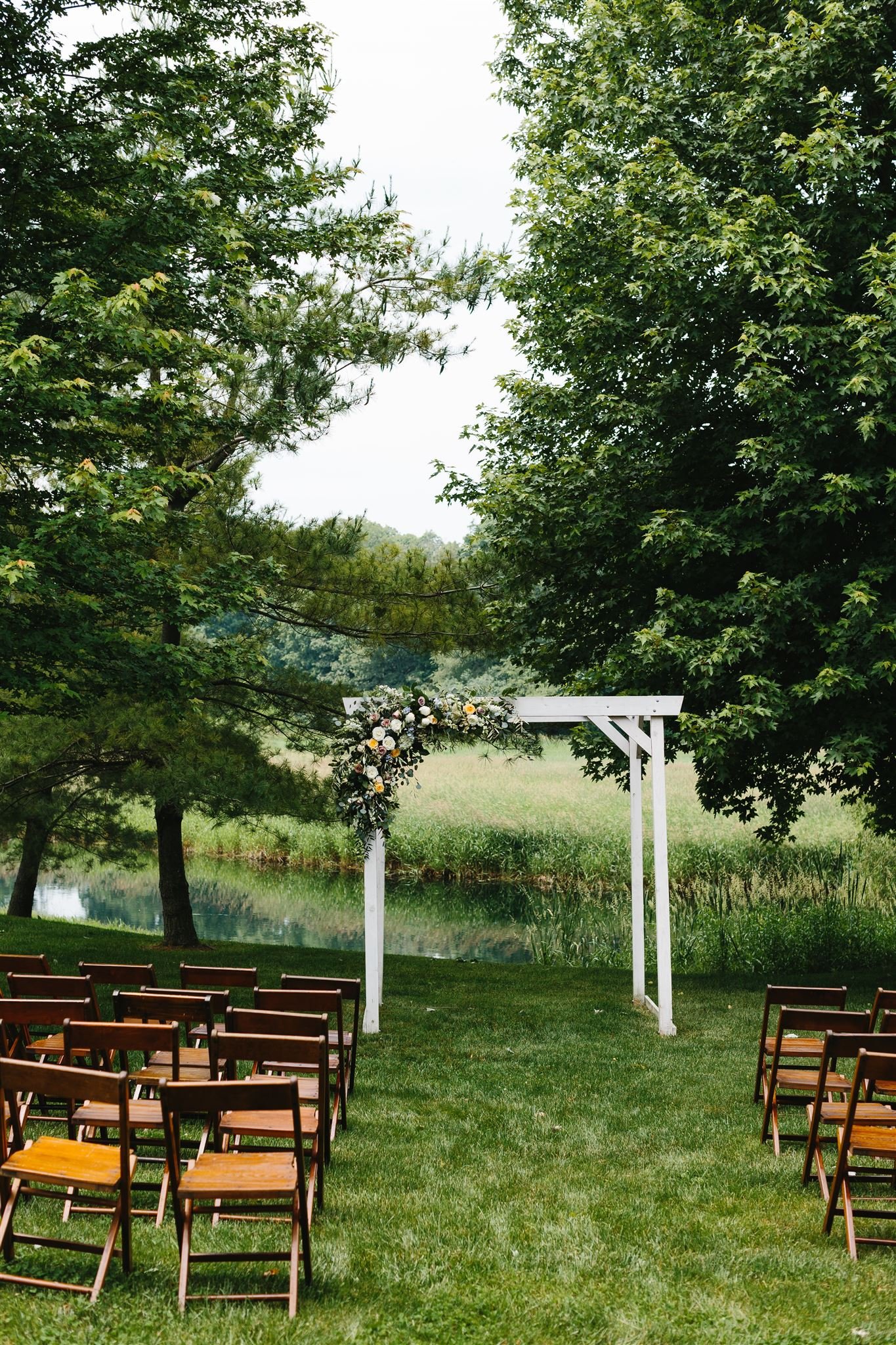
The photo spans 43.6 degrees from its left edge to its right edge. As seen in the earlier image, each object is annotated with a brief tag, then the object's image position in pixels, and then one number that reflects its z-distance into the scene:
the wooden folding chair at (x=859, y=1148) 4.36
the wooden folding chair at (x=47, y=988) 5.46
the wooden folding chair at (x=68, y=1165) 3.69
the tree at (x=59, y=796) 12.53
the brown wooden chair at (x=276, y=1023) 4.76
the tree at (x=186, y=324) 8.68
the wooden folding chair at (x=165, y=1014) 5.05
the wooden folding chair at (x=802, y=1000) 6.25
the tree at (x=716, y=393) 10.05
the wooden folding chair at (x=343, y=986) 6.40
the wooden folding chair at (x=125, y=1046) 4.31
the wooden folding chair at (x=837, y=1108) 4.72
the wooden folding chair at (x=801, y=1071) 5.52
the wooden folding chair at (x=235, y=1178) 3.73
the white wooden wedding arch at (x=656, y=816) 9.02
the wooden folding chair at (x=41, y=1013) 4.68
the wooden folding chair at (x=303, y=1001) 5.55
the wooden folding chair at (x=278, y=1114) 4.31
